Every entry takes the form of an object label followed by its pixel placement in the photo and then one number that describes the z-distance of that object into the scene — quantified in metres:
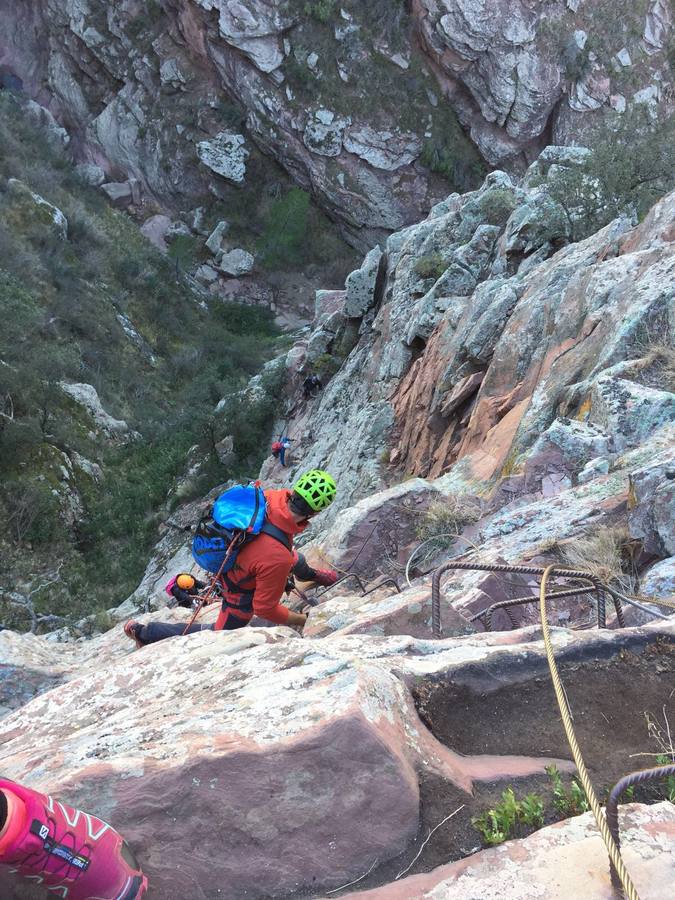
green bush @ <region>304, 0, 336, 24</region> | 37.12
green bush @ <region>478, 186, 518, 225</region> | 15.24
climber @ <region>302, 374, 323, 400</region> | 18.69
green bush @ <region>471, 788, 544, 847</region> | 2.21
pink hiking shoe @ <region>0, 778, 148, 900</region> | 1.95
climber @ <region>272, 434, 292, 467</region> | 16.09
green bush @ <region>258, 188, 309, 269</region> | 40.25
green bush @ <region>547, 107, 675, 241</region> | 12.98
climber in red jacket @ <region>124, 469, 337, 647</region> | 4.54
